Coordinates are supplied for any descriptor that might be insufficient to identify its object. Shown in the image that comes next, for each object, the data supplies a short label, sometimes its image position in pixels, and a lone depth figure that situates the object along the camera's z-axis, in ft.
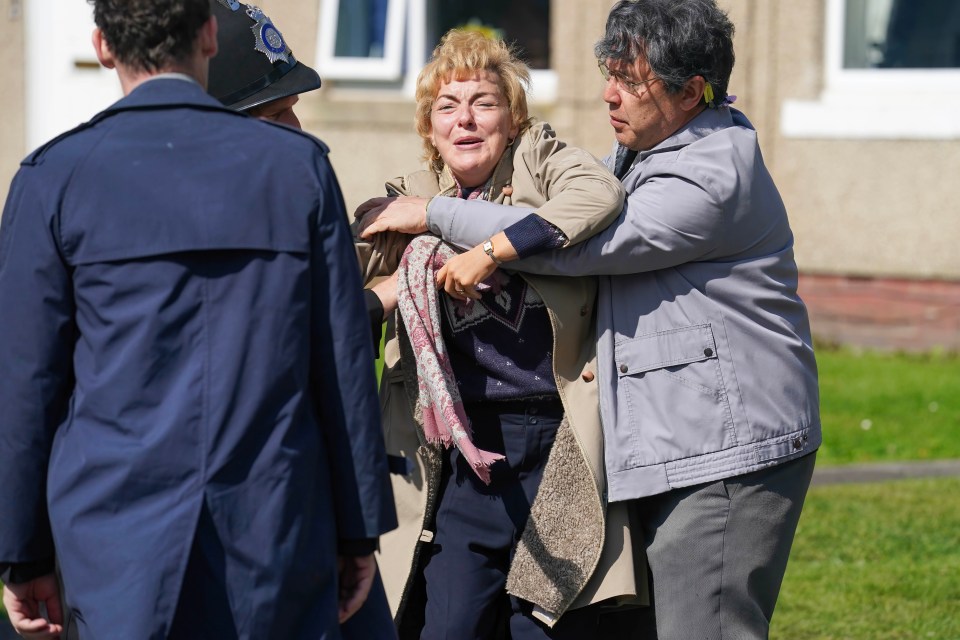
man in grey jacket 20.31
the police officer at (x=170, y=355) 15.08
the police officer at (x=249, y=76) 20.83
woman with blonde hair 21.09
